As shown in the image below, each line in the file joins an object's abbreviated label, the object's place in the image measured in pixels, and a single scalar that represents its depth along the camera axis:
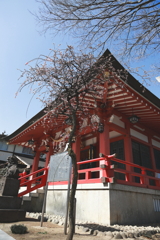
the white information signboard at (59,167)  4.41
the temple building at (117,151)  5.29
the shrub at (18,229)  3.57
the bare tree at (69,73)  3.82
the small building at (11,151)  20.65
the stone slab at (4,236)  3.04
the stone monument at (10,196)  5.01
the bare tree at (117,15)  3.70
